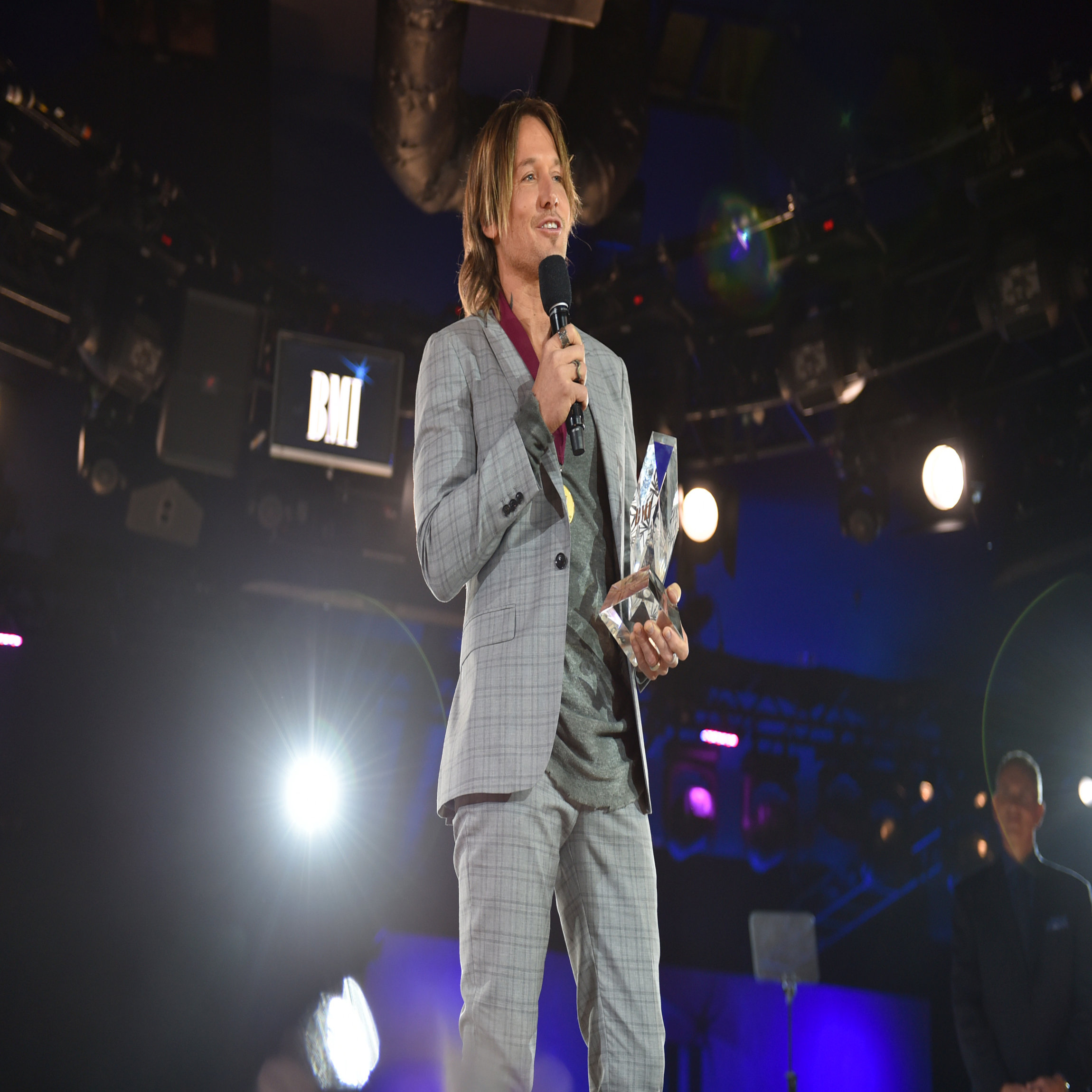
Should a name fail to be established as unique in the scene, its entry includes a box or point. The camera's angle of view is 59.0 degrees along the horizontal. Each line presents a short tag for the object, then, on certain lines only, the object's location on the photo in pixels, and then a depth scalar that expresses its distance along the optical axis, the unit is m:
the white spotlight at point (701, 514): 6.44
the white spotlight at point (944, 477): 5.62
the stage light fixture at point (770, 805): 8.91
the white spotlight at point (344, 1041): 4.84
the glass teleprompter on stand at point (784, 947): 6.86
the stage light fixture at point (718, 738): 8.62
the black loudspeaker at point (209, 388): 5.72
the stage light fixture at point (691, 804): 8.66
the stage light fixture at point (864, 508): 6.22
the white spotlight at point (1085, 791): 8.02
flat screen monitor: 5.83
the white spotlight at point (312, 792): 7.86
